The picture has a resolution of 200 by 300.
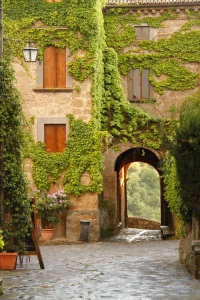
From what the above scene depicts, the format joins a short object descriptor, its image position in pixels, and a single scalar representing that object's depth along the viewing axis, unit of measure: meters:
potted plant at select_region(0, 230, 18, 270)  13.77
